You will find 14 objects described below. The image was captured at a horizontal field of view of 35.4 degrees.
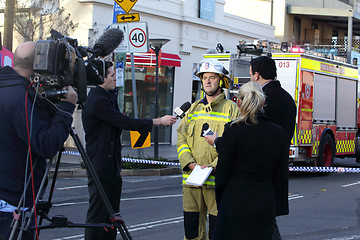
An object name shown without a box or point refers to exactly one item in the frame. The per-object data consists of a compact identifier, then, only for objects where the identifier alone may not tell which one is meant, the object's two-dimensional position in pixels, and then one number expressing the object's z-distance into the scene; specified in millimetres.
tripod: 3629
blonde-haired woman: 4484
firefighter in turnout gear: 5492
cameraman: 3604
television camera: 3621
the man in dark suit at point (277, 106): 5211
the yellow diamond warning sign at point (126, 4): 13273
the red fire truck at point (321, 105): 13992
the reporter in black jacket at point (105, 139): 5273
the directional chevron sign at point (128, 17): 13531
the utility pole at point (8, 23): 14344
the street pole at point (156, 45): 15379
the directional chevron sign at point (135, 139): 13448
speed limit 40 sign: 13484
